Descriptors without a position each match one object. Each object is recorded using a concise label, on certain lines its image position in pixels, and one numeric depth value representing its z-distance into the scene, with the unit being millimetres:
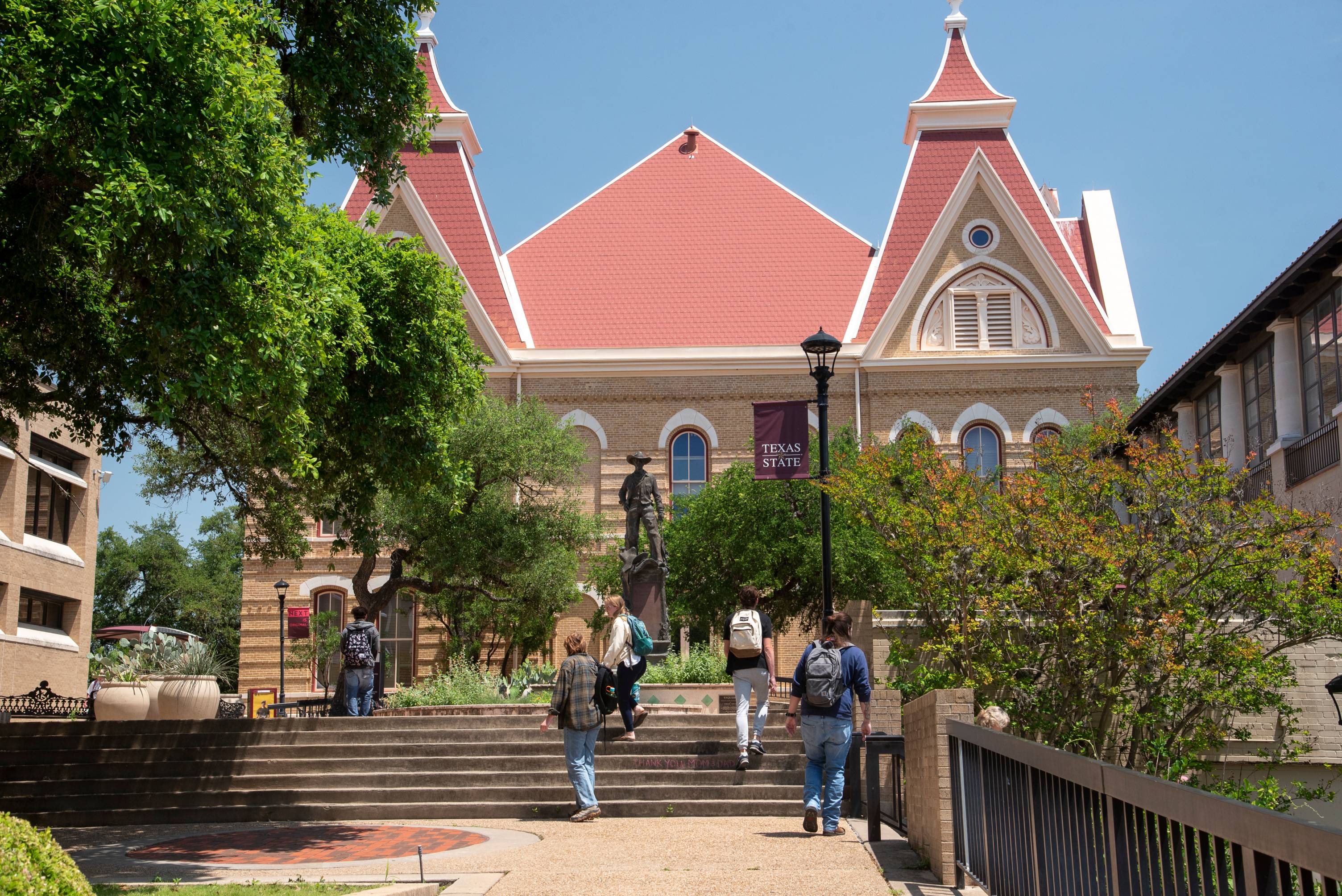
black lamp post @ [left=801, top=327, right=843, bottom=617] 13766
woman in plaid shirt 11250
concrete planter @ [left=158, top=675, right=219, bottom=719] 18891
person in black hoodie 17500
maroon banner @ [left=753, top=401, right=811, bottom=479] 15531
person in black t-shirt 12391
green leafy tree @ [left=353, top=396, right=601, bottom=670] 25766
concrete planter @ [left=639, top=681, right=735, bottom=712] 18734
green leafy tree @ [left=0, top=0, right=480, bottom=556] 8742
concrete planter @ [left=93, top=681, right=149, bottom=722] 19219
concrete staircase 12617
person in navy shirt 9867
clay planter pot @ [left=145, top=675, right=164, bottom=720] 19344
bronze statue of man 19984
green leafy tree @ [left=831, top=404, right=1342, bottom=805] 13047
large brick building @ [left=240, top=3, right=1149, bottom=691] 33062
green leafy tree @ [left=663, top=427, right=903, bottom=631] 25969
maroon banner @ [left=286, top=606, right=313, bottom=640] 32656
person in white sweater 13586
